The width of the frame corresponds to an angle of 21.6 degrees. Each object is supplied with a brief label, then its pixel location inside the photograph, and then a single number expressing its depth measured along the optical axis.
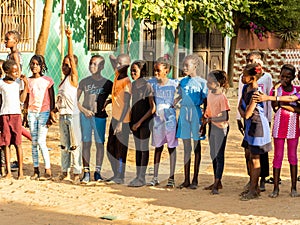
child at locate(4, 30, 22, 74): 9.36
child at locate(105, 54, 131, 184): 8.83
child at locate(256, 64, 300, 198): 8.20
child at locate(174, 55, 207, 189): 8.68
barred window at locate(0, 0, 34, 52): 14.34
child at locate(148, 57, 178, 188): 8.81
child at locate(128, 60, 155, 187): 8.77
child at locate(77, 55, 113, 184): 8.80
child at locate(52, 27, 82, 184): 8.81
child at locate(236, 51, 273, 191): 8.44
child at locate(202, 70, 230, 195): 8.45
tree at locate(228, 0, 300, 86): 20.66
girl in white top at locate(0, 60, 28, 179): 8.80
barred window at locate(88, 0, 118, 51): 16.39
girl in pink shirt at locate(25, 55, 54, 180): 8.90
